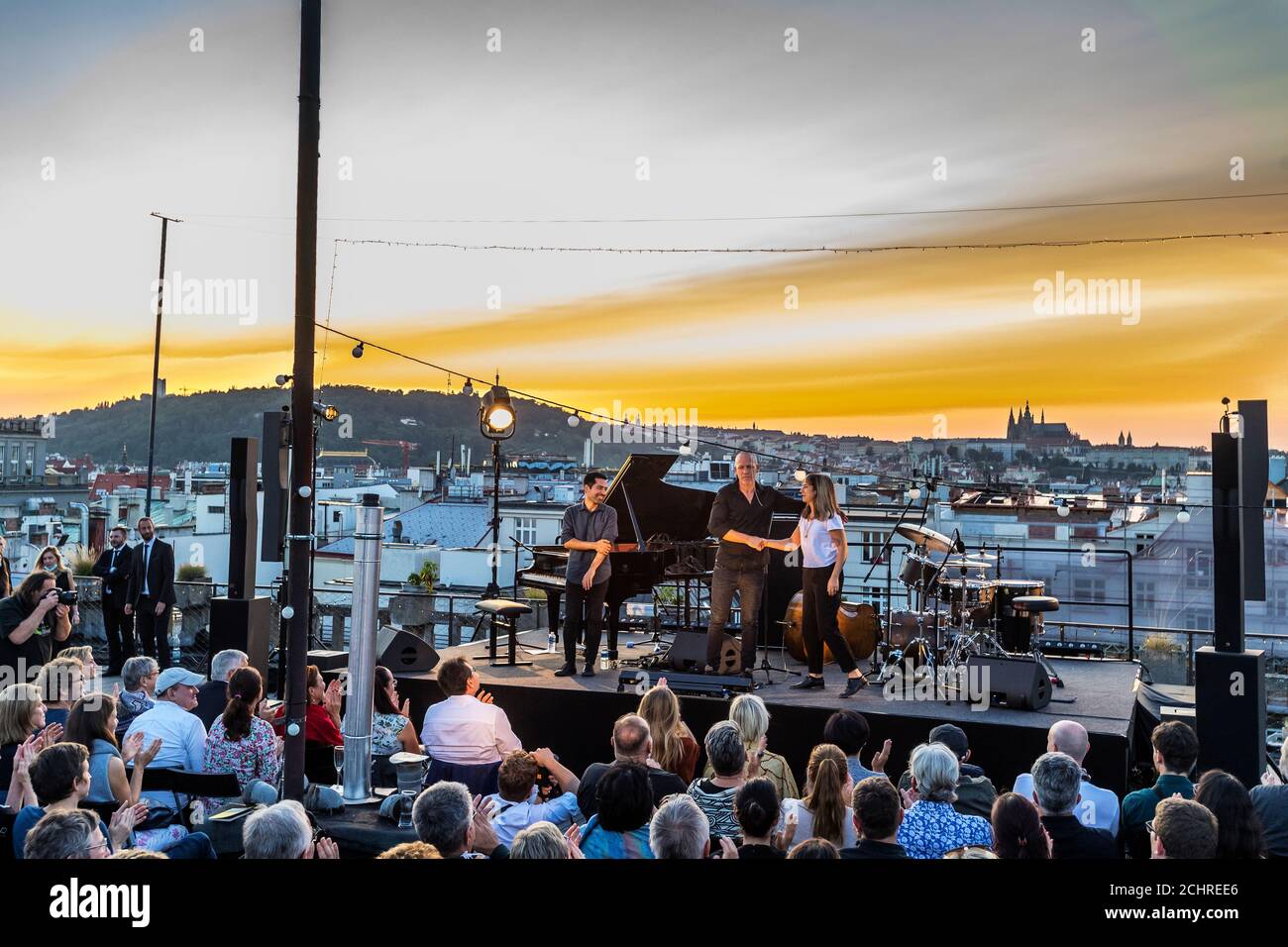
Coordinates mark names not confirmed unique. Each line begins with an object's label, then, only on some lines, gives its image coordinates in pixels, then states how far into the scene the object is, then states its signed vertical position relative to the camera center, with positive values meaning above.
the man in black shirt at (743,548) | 8.01 -0.08
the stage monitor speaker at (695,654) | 8.23 -0.95
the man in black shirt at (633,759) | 4.52 -1.02
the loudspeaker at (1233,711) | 6.31 -1.06
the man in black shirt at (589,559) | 8.41 -0.19
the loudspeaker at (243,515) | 8.35 +0.15
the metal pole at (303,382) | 4.82 +0.72
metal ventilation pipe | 5.30 -0.53
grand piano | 9.13 -0.05
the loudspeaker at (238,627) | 8.16 -0.74
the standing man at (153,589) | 10.43 -0.58
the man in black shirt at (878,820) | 3.69 -1.02
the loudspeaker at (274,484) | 6.07 +0.30
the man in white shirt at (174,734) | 5.27 -1.04
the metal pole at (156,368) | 18.71 +3.36
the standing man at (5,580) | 8.98 -0.43
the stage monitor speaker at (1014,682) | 7.20 -1.00
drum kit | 8.29 -0.63
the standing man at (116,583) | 10.60 -0.53
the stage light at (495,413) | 8.71 +1.04
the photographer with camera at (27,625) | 7.70 -0.70
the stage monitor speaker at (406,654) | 8.74 -1.03
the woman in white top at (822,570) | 7.69 -0.24
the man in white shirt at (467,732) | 5.86 -1.13
